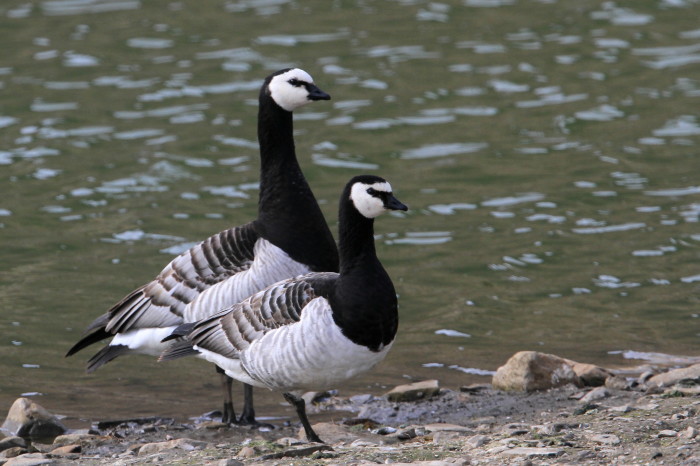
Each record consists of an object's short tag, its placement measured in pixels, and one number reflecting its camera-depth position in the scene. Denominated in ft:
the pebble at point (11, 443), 63.26
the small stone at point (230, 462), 50.57
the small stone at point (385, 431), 63.51
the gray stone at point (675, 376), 67.47
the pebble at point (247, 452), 53.78
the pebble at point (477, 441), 53.11
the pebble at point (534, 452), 49.37
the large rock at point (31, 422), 67.36
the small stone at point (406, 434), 59.67
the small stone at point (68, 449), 61.98
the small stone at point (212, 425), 67.82
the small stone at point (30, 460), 54.95
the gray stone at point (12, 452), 61.72
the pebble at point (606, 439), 50.85
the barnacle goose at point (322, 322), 57.77
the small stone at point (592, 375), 71.87
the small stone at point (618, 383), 69.21
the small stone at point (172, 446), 59.11
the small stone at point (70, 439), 65.23
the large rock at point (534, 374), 71.10
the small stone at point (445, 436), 57.31
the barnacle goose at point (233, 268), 67.72
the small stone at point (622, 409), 58.38
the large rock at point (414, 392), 71.10
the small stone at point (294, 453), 52.54
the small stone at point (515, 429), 56.39
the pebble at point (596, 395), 67.51
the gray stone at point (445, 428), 61.94
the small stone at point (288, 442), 56.18
